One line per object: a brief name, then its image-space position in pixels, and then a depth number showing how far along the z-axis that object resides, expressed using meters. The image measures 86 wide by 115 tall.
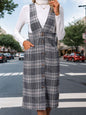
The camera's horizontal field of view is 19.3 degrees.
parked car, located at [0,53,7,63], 34.79
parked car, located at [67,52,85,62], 34.91
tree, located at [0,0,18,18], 22.30
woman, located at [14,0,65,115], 2.42
